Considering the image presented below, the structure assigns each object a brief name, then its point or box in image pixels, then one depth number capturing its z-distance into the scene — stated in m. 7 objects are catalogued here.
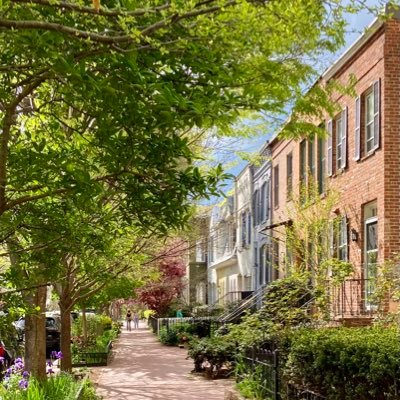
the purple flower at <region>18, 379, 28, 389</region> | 10.51
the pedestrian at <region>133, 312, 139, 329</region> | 60.30
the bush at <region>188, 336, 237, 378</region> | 18.20
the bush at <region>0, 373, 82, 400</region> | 9.48
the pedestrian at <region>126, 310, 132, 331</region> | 55.81
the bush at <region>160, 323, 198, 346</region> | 31.44
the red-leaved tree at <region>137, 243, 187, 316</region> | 46.47
